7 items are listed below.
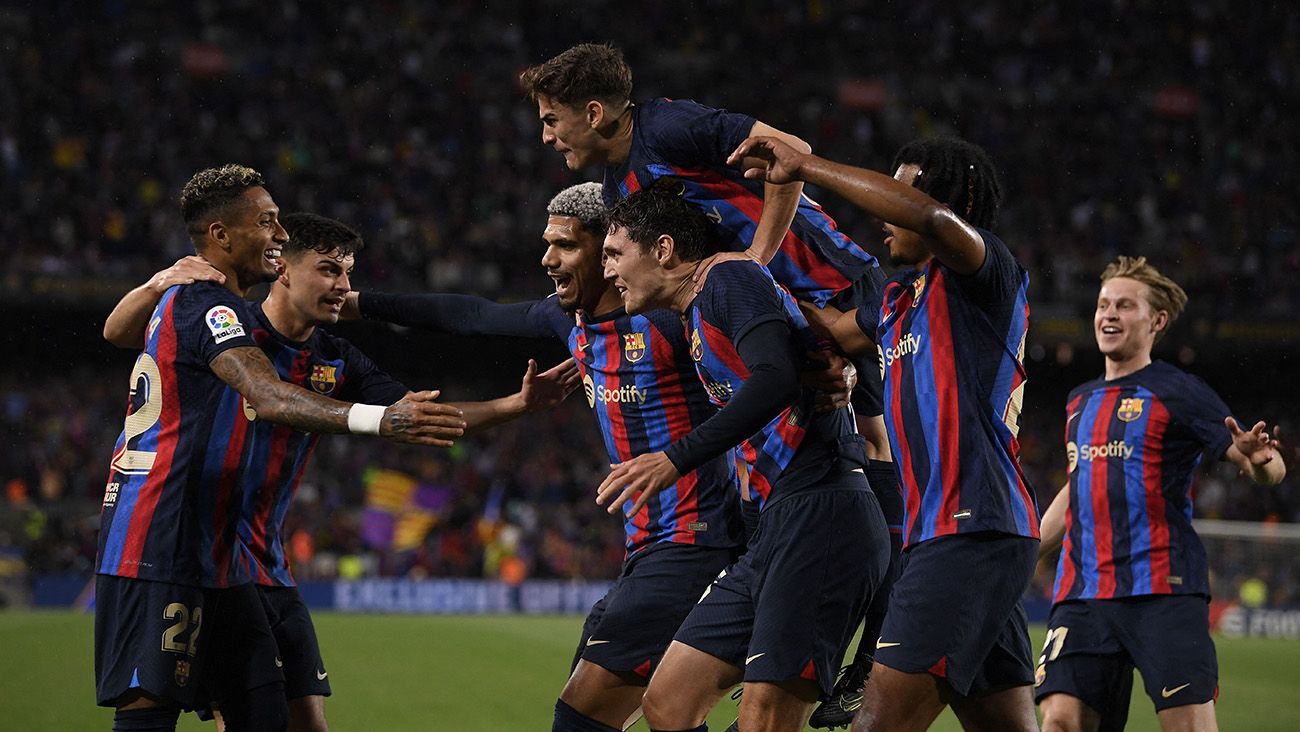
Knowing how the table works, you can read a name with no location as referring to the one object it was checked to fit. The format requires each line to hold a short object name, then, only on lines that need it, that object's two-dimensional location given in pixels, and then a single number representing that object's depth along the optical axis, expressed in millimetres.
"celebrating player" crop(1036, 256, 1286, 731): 11352
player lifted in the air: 11148
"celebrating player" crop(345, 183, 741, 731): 10141
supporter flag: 46094
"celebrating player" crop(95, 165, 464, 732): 9805
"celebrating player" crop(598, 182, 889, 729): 8844
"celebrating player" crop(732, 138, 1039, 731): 8203
